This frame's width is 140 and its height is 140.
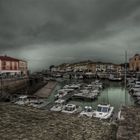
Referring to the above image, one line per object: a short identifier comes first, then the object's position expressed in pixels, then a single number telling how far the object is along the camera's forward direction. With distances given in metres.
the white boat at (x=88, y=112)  14.89
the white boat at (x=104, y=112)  14.44
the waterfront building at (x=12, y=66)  39.00
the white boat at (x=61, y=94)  25.15
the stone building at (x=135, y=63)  79.34
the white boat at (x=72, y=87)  35.46
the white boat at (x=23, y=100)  19.54
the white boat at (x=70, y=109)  16.46
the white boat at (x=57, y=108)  16.89
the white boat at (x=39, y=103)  18.78
